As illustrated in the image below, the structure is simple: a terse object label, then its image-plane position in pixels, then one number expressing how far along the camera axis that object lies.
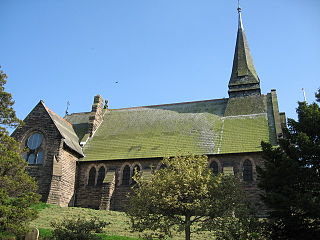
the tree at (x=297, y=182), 12.93
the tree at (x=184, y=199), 14.16
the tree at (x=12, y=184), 14.50
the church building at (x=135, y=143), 26.58
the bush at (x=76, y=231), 14.20
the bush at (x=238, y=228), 13.20
